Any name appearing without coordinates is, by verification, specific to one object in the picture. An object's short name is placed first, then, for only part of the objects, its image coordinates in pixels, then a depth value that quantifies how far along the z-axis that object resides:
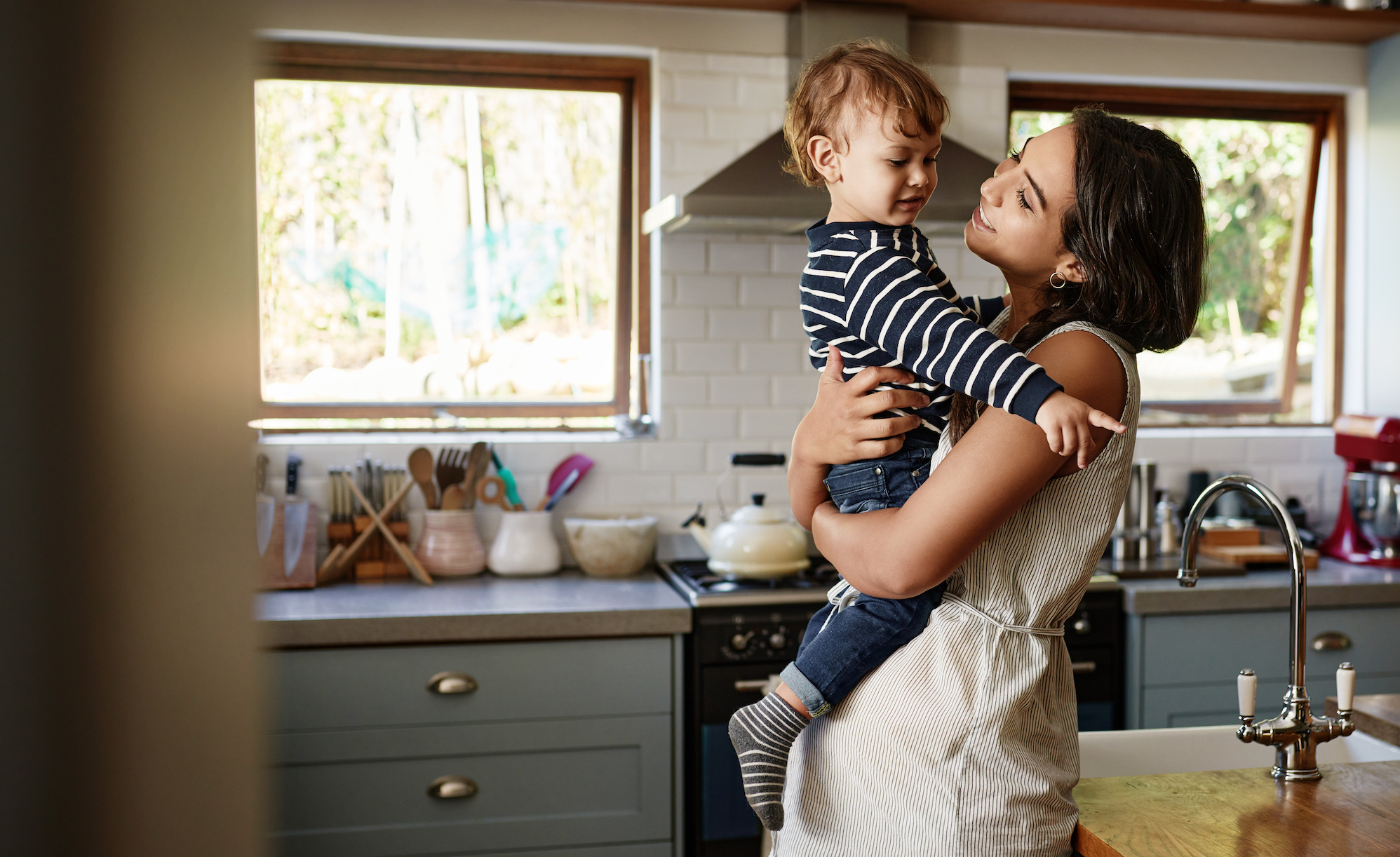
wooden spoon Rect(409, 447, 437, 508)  3.13
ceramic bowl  3.13
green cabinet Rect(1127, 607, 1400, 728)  2.91
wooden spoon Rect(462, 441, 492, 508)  3.17
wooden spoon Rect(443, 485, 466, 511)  3.13
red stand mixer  3.33
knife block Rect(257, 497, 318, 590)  2.88
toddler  1.33
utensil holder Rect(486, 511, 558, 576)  3.14
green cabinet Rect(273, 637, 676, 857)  2.53
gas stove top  2.71
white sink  1.72
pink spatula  3.27
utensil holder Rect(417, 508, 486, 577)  3.08
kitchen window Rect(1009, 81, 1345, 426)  3.85
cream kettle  2.86
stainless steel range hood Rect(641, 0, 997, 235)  2.84
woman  1.21
